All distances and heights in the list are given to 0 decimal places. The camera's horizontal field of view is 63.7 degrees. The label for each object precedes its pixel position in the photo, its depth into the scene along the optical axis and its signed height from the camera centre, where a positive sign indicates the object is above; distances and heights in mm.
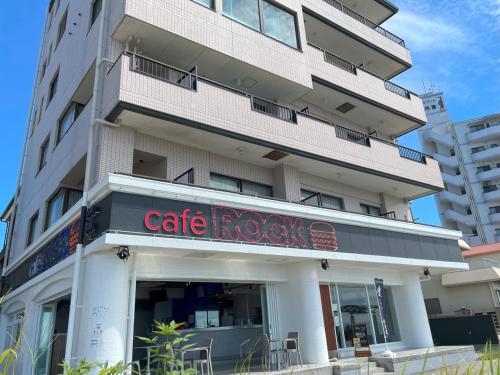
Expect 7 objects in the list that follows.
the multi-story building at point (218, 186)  9727 +5271
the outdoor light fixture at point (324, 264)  12614 +2182
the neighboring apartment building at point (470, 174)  54469 +20376
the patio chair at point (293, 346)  11312 -135
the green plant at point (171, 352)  2952 -11
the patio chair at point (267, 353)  11030 -256
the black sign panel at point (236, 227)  9184 +3001
